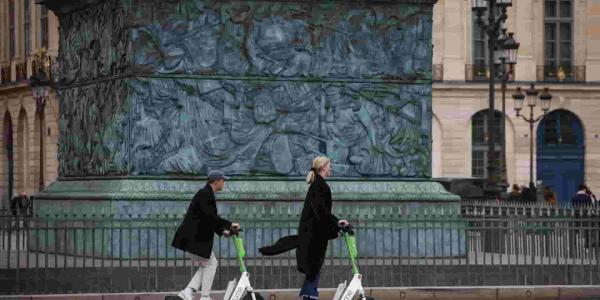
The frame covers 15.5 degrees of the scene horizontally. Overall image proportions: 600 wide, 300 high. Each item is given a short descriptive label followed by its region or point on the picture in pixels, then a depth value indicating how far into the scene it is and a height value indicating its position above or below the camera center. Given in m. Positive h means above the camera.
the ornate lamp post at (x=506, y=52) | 49.31 +2.17
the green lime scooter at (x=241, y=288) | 22.98 -1.48
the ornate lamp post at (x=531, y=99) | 64.31 +1.42
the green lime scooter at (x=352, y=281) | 22.89 -1.39
